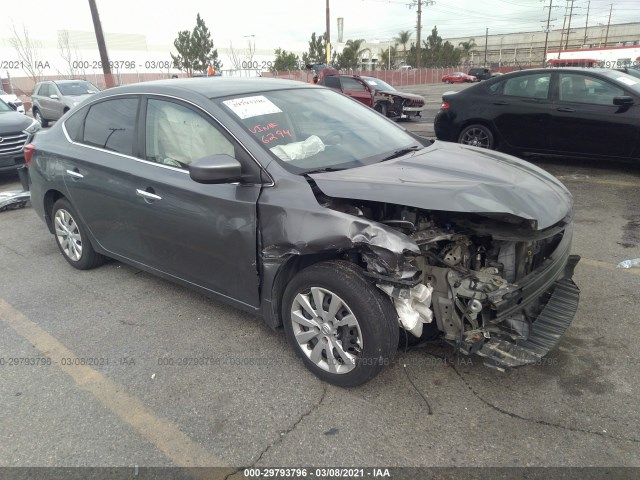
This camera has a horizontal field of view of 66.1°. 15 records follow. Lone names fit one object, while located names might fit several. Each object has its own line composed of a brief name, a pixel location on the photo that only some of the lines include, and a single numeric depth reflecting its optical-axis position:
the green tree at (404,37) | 77.12
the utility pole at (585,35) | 89.61
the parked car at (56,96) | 15.81
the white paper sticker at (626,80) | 6.82
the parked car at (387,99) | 14.72
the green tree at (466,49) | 80.44
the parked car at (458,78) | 54.00
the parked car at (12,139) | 8.18
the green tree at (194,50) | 47.47
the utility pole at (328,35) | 29.16
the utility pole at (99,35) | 19.07
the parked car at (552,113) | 6.69
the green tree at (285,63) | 47.96
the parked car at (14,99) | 12.26
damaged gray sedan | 2.57
